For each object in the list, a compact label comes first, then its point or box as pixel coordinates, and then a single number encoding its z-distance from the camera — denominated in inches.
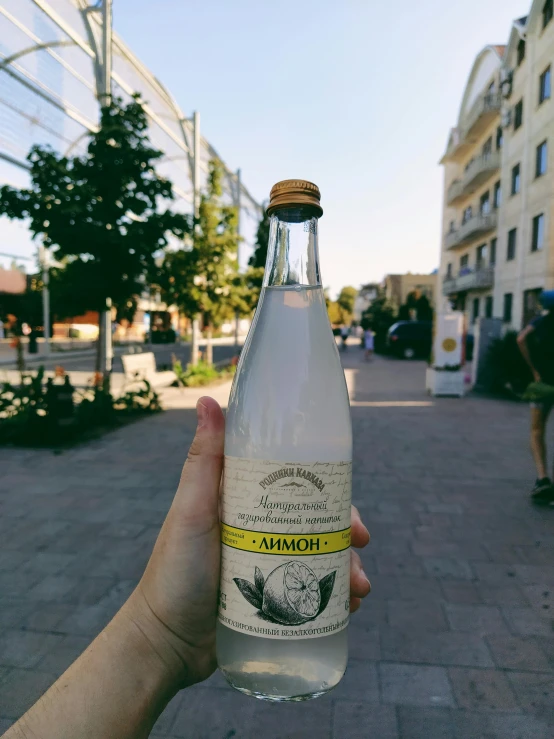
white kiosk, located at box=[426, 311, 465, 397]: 535.2
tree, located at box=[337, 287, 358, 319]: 4387.3
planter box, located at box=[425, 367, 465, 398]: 537.3
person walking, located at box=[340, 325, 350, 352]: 1393.9
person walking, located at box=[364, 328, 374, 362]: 1059.9
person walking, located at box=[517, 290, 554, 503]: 200.8
